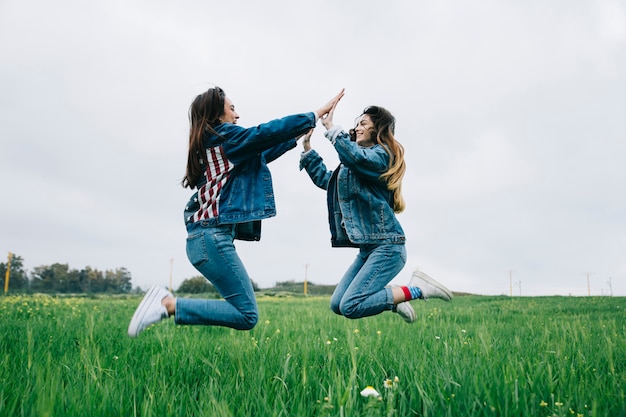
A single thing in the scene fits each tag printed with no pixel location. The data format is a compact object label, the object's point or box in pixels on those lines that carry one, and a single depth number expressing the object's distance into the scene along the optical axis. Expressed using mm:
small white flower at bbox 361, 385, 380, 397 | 1925
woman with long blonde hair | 3924
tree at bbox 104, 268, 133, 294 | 46003
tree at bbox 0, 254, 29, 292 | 46781
